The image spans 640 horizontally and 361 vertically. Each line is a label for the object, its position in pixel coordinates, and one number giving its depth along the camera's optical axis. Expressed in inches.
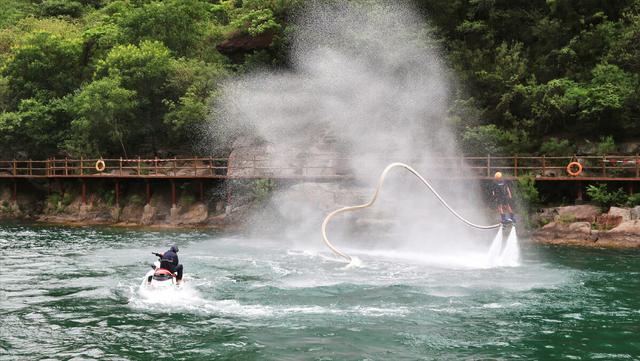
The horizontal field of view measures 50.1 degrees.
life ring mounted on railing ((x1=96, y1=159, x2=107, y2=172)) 1870.1
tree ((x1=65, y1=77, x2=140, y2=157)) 1915.6
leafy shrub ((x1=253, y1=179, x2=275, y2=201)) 1616.6
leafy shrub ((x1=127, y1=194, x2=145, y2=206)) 1856.4
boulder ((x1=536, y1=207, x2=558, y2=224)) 1378.0
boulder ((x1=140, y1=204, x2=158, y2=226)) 1776.8
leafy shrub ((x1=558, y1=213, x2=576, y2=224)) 1333.7
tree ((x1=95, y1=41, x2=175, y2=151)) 1995.6
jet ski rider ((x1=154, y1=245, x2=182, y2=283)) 797.9
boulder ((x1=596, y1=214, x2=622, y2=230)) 1273.4
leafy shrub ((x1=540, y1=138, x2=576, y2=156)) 1477.6
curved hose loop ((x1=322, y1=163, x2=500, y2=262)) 845.2
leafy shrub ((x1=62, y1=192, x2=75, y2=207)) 1940.2
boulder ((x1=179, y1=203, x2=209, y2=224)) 1723.7
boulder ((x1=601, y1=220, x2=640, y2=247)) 1216.8
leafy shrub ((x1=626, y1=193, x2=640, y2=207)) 1304.1
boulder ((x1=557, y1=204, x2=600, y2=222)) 1327.5
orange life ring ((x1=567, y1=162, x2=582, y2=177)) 1368.1
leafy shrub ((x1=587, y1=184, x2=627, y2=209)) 1327.5
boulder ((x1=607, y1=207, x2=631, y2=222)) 1269.7
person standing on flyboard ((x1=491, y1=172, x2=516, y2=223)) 983.0
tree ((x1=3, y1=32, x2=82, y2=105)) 2190.0
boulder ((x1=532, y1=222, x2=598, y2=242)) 1273.4
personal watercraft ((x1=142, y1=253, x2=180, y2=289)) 794.8
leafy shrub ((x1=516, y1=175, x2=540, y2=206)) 1386.6
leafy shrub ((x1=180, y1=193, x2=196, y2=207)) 1784.0
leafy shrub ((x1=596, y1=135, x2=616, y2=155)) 1425.9
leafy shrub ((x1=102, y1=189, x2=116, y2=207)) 1887.3
